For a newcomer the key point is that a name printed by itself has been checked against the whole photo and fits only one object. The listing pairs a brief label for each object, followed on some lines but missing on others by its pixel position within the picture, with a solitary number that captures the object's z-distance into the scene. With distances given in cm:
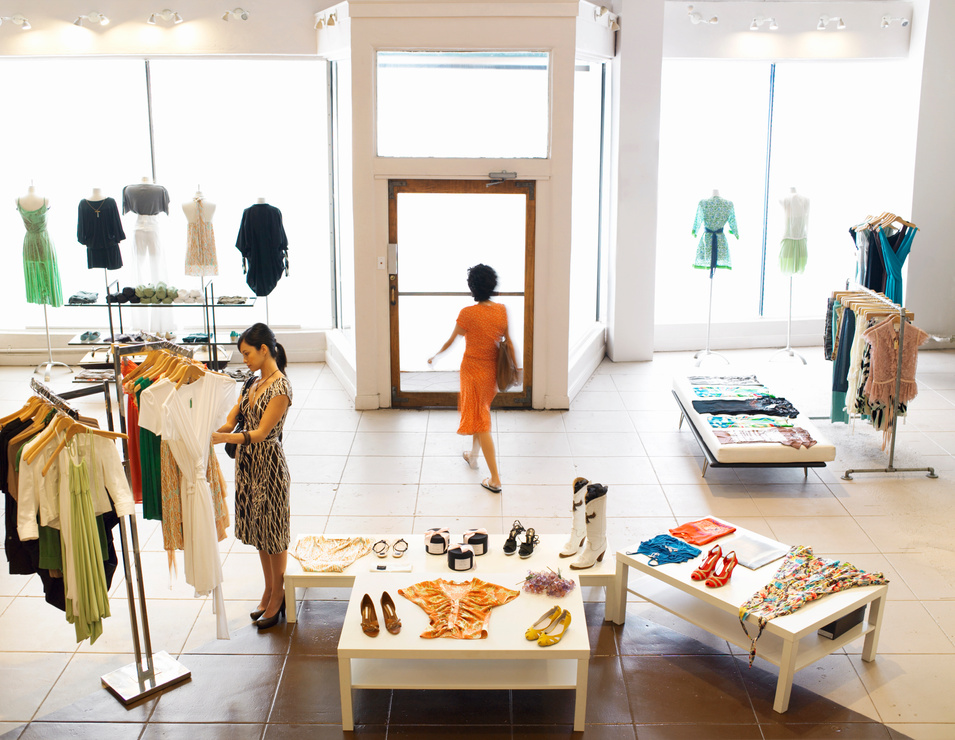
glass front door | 812
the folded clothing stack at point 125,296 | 897
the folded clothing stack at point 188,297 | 920
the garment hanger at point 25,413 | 401
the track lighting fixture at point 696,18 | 952
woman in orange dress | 636
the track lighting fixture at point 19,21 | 911
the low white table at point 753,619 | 418
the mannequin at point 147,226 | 925
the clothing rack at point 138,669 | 421
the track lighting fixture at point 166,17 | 905
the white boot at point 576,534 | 484
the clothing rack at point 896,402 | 680
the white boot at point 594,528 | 469
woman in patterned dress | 461
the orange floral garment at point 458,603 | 414
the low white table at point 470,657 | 402
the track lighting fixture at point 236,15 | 910
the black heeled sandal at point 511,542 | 488
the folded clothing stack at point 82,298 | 914
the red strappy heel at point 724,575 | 452
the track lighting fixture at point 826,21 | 989
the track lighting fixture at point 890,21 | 1013
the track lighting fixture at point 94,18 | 901
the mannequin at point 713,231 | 997
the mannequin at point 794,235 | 992
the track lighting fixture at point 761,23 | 989
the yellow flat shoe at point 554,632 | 402
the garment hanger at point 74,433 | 377
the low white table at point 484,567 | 475
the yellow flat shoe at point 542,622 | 409
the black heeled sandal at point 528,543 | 485
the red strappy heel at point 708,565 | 458
